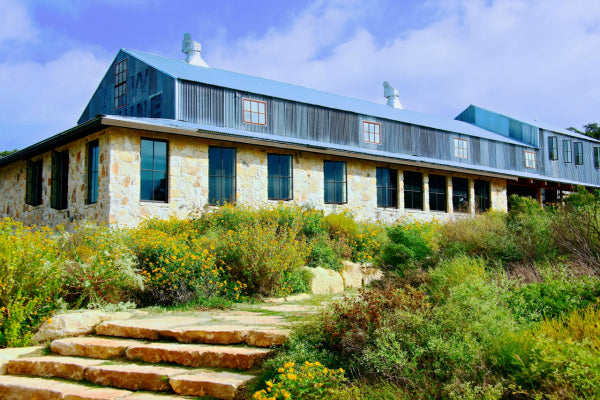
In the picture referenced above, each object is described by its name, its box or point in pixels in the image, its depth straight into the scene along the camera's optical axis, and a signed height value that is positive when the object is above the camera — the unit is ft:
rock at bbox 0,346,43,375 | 21.53 -4.55
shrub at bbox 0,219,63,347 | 23.08 -1.78
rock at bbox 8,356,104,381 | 19.93 -4.79
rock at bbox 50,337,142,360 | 20.83 -4.17
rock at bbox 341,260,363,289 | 37.29 -2.37
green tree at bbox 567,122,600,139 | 134.00 +28.66
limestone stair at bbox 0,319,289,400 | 17.20 -4.42
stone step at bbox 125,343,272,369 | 17.90 -4.01
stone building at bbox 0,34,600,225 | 45.80 +9.28
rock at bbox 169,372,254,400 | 16.16 -4.47
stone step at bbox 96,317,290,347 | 19.01 -3.45
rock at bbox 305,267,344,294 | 33.60 -2.62
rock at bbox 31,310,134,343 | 23.18 -3.61
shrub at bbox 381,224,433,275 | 30.15 -0.63
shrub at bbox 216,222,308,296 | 30.12 -1.08
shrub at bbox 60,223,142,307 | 26.32 -1.50
